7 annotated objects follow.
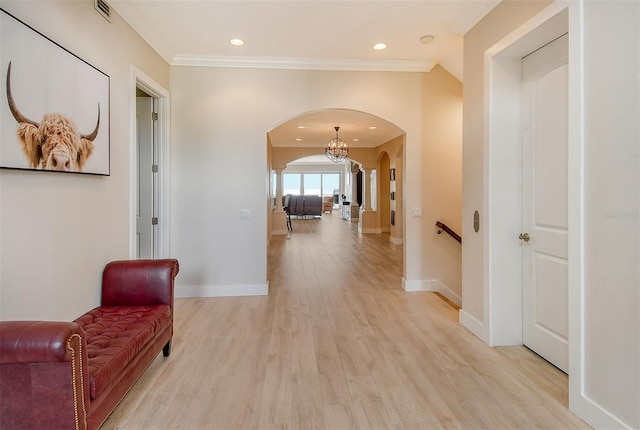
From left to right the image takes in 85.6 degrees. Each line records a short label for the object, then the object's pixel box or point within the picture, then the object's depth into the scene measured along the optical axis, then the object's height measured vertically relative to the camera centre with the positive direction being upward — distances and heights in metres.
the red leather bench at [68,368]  1.38 -0.74
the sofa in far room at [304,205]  15.15 +0.16
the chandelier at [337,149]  8.04 +1.40
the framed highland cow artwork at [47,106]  1.77 +0.62
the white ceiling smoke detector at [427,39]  3.59 +1.78
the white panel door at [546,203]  2.41 +0.04
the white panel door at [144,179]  3.89 +0.34
